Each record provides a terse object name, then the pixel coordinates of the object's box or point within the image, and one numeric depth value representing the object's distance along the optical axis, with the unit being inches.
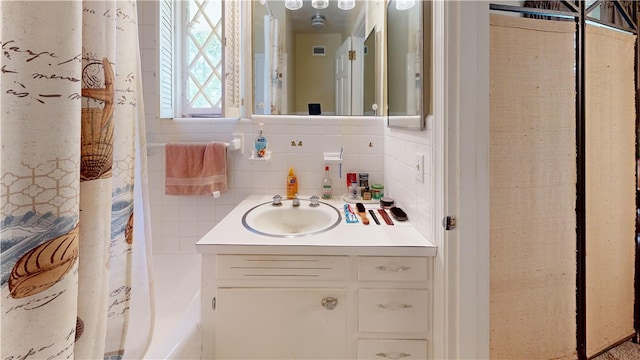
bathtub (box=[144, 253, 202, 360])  38.7
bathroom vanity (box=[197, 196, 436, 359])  38.9
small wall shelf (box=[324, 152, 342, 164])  64.2
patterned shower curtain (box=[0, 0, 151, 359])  13.5
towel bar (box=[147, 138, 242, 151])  61.9
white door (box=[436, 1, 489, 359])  33.5
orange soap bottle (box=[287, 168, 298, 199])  64.4
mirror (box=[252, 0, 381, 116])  67.2
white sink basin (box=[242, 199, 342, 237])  54.3
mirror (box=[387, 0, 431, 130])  38.9
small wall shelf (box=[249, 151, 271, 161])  63.2
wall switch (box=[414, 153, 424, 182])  41.9
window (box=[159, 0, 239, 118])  61.4
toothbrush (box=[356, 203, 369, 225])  48.1
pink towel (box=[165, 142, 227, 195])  61.9
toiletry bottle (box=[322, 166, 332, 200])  65.2
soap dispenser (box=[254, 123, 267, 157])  63.3
